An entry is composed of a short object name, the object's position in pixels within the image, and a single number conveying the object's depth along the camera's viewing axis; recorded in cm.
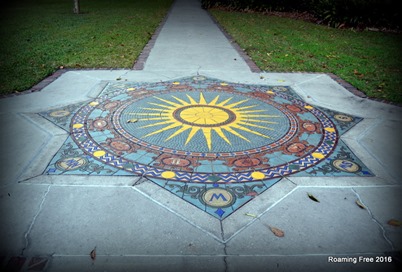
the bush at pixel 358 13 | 1092
